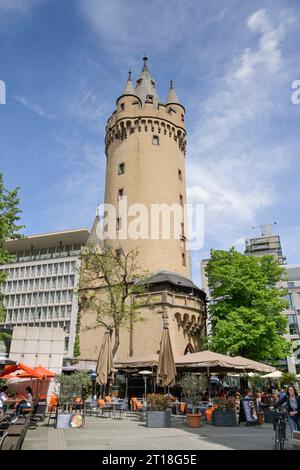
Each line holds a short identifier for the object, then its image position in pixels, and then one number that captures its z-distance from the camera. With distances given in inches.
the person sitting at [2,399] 551.6
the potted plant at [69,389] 611.2
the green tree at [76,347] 1964.8
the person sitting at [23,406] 568.1
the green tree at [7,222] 743.1
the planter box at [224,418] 618.2
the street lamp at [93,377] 1202.6
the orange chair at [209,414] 693.5
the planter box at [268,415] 698.2
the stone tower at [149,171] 1405.6
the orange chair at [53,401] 756.5
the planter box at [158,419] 579.5
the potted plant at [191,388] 660.1
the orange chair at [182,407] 757.1
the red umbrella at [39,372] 661.9
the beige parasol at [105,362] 798.5
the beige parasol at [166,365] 716.7
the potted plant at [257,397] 667.9
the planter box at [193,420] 595.5
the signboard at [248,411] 633.6
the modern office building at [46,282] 2753.4
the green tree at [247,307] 1130.0
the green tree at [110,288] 1041.3
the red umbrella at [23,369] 657.6
